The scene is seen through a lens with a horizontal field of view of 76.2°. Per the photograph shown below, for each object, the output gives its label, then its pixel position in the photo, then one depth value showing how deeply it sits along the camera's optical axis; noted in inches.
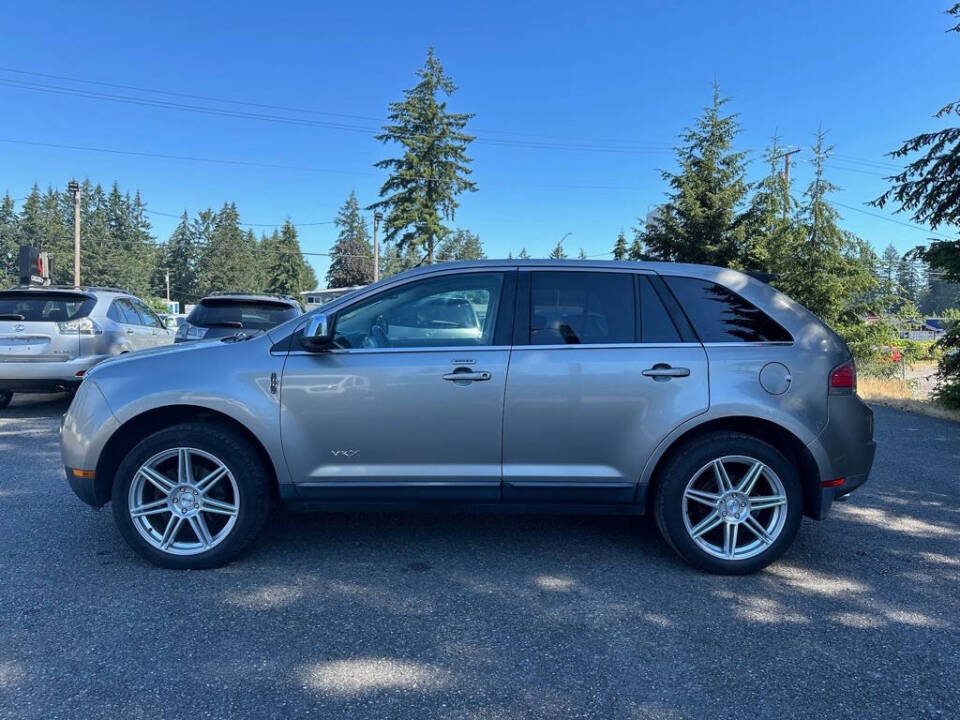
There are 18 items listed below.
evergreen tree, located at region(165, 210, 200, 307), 3981.3
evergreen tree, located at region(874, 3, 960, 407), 336.5
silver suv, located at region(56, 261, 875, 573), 133.3
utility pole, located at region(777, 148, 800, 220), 712.4
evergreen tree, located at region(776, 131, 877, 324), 573.6
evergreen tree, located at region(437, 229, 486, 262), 2842.0
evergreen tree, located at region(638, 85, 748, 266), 817.5
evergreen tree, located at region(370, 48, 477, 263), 1369.3
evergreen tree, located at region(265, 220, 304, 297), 3319.4
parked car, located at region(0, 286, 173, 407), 295.1
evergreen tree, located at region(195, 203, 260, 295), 3511.3
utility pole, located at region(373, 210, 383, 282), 1429.1
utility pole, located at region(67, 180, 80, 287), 1178.0
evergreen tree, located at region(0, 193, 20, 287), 3523.6
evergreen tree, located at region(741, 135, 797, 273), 609.3
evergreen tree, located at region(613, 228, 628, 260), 1594.7
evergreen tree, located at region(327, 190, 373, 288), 2748.5
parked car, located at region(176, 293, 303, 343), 325.7
